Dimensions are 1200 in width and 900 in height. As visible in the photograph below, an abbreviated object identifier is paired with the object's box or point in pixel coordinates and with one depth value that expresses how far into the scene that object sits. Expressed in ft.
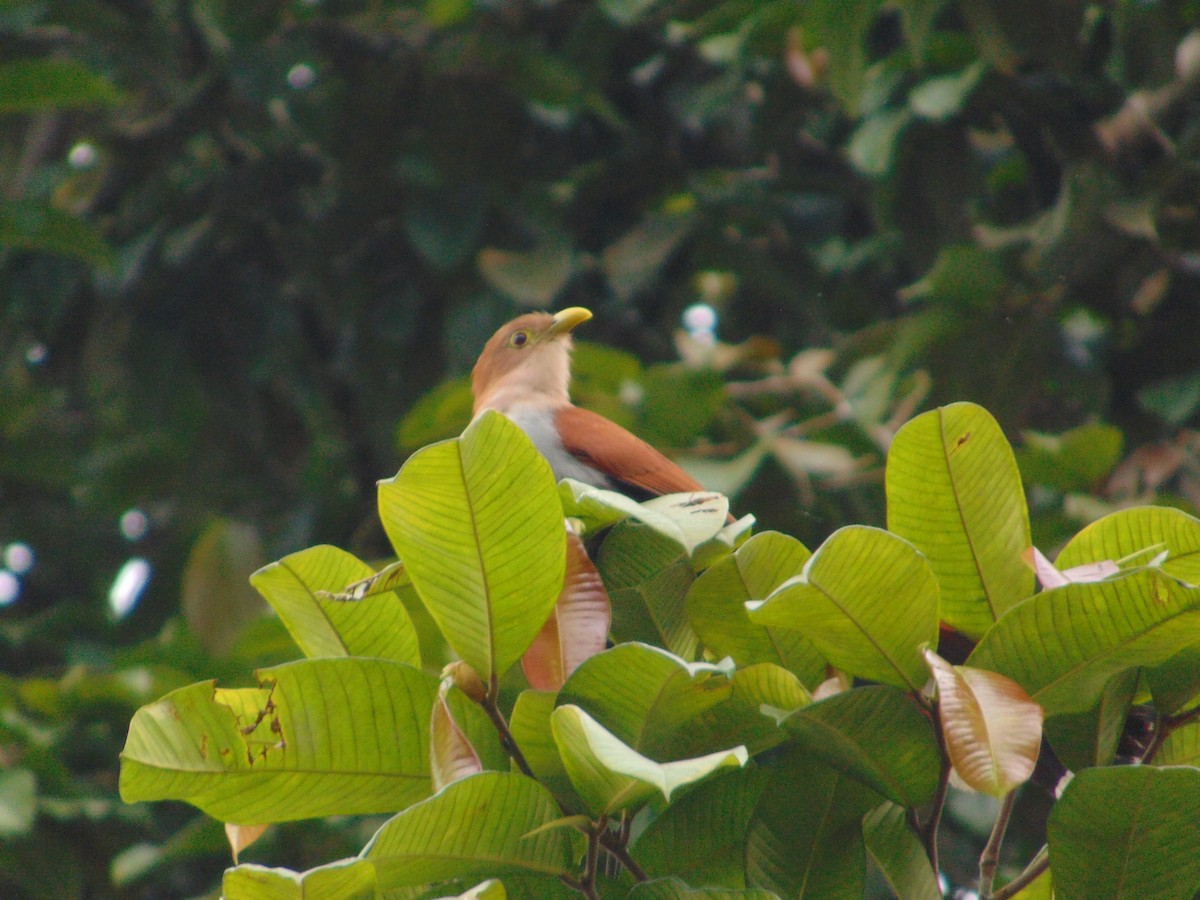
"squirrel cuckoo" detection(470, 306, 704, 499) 47.51
